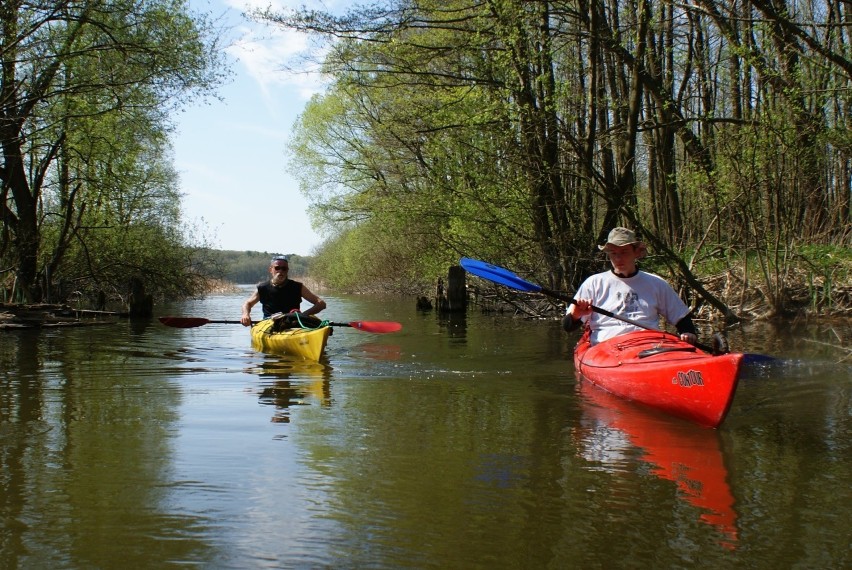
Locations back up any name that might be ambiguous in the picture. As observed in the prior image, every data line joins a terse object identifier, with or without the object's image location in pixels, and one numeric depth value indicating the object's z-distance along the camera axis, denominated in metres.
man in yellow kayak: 9.59
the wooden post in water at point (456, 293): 17.03
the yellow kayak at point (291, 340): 8.26
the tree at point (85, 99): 11.20
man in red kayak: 6.10
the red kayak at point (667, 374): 4.77
